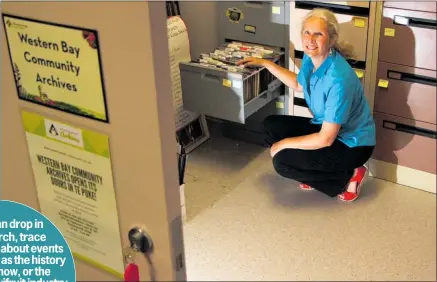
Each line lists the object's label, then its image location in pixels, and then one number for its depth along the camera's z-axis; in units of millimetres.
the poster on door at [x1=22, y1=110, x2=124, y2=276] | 931
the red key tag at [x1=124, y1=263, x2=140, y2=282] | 974
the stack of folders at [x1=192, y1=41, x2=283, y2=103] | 2553
